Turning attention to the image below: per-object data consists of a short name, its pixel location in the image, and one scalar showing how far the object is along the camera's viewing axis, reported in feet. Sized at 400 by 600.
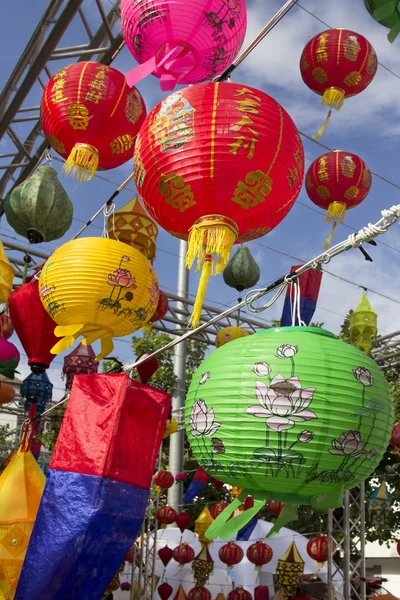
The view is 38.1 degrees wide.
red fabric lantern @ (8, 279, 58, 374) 11.89
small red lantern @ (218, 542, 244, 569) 25.67
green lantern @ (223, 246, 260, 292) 18.43
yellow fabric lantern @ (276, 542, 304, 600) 22.07
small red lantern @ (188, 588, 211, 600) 25.73
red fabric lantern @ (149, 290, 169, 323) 15.33
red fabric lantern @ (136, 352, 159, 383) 17.17
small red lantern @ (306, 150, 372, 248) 12.39
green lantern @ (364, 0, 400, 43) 4.25
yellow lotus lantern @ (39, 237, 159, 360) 8.71
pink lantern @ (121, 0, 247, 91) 6.94
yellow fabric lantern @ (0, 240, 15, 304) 11.33
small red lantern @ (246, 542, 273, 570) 25.48
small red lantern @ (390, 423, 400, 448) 20.11
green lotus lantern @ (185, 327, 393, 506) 5.16
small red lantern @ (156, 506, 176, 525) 27.76
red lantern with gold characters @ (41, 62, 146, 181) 9.73
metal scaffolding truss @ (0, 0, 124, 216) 15.07
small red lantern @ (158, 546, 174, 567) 27.71
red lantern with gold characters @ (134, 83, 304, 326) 6.17
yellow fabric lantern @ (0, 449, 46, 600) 10.29
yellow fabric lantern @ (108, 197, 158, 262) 12.82
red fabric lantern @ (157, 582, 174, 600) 26.79
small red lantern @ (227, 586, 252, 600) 24.76
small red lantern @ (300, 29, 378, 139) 11.31
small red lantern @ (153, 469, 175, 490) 28.14
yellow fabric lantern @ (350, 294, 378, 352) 20.31
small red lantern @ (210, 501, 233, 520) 23.94
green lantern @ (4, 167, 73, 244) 12.72
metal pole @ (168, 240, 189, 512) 33.68
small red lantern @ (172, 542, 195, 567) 27.22
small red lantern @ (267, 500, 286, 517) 22.62
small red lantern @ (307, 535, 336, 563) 21.44
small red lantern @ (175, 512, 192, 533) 28.40
